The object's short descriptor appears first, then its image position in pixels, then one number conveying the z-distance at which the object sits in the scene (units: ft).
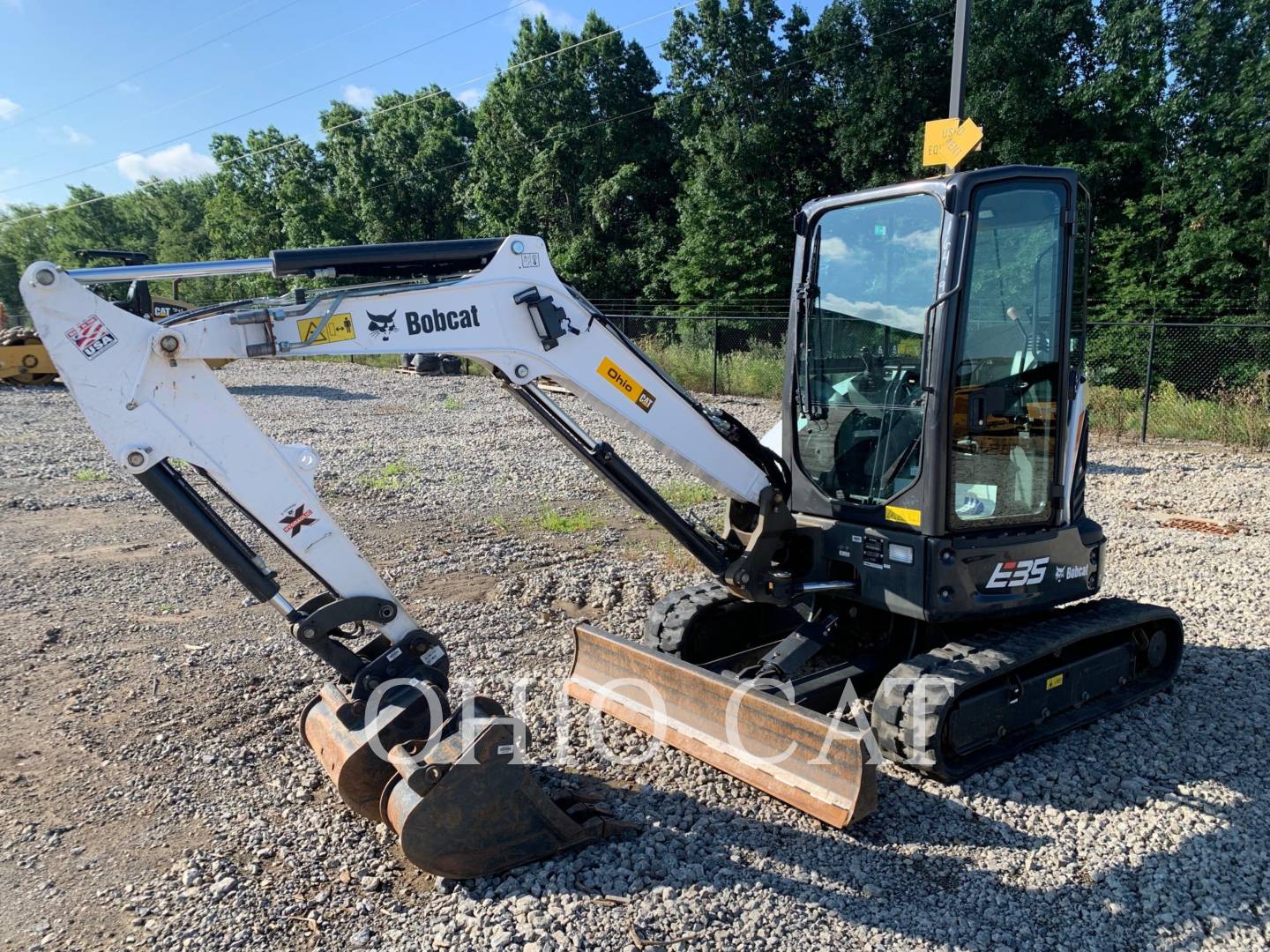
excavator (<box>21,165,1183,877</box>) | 10.86
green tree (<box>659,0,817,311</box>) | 92.22
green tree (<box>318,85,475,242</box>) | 140.46
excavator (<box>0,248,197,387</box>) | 65.21
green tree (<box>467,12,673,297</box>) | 109.19
